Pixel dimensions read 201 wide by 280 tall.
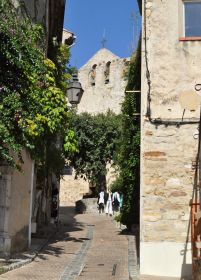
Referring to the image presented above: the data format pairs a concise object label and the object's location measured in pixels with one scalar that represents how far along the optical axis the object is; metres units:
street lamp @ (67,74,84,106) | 12.80
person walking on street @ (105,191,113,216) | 26.22
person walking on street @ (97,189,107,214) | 27.00
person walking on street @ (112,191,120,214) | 28.69
